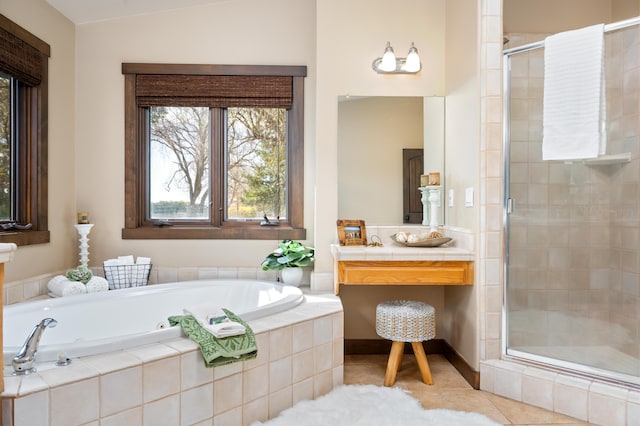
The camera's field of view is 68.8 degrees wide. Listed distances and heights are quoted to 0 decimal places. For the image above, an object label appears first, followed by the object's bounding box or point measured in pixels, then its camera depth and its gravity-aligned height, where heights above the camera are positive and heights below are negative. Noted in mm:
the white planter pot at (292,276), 3168 -468
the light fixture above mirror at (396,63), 3074 +959
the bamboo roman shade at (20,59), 2617 +877
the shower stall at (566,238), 2344 -165
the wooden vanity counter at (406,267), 2648 -343
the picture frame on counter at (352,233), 3033 -170
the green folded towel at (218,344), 1805 -551
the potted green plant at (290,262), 3164 -376
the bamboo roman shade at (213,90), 3402 +853
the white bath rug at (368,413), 2105 -978
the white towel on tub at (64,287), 2746 -479
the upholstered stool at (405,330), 2654 -701
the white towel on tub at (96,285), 2832 -479
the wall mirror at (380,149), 3189 +395
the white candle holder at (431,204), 3078 +20
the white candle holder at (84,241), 3213 -237
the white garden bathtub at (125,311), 1763 -564
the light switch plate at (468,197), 2674 +58
